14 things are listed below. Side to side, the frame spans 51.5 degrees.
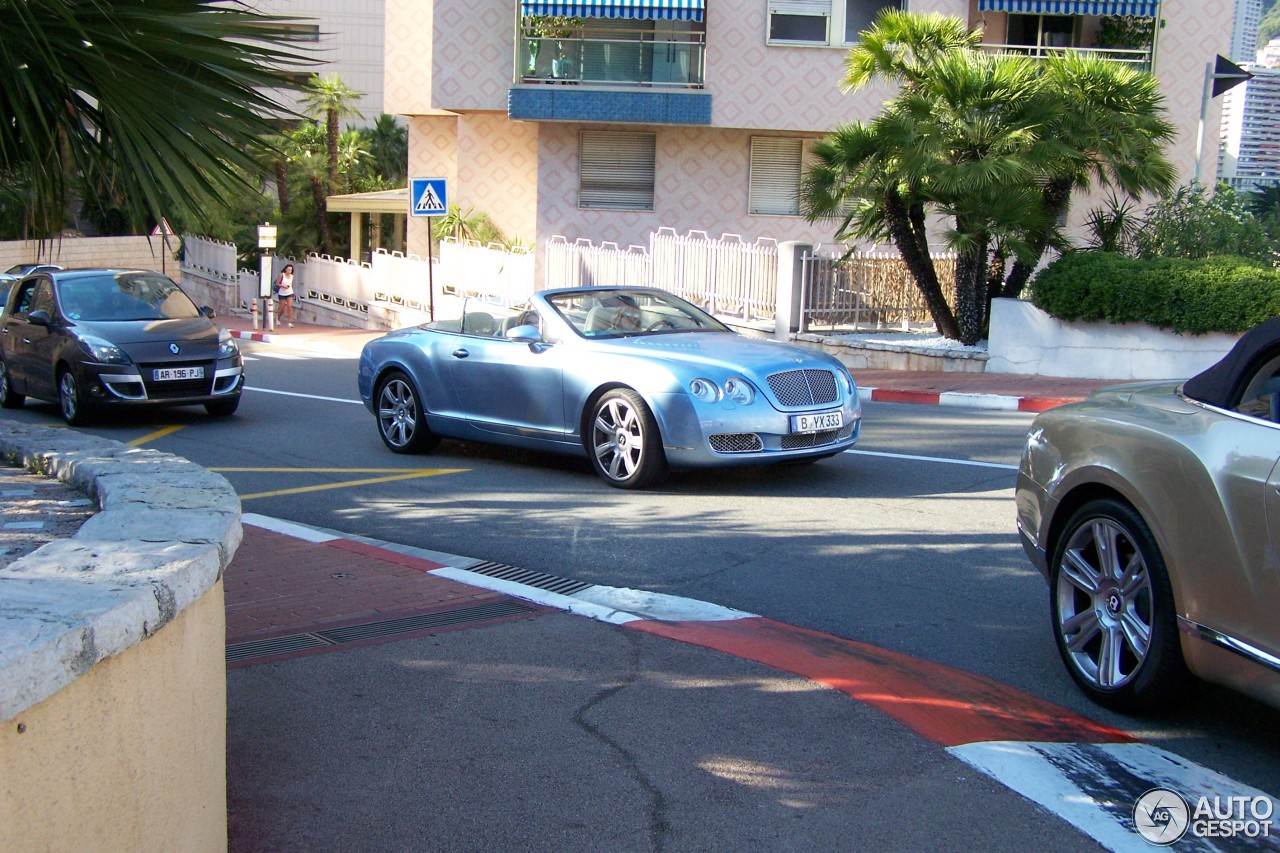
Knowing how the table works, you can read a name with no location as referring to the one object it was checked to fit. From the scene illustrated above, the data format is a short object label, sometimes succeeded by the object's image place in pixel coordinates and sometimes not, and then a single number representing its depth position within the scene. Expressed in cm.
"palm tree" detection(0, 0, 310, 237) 527
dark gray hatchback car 1350
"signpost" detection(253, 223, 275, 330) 2947
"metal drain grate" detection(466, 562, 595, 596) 678
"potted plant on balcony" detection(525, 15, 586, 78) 2694
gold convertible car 404
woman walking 3138
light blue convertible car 916
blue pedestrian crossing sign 2192
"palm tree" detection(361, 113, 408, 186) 4684
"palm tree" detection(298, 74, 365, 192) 4103
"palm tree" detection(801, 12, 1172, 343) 1712
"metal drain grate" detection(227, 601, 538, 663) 553
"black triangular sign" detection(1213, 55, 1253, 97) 2097
